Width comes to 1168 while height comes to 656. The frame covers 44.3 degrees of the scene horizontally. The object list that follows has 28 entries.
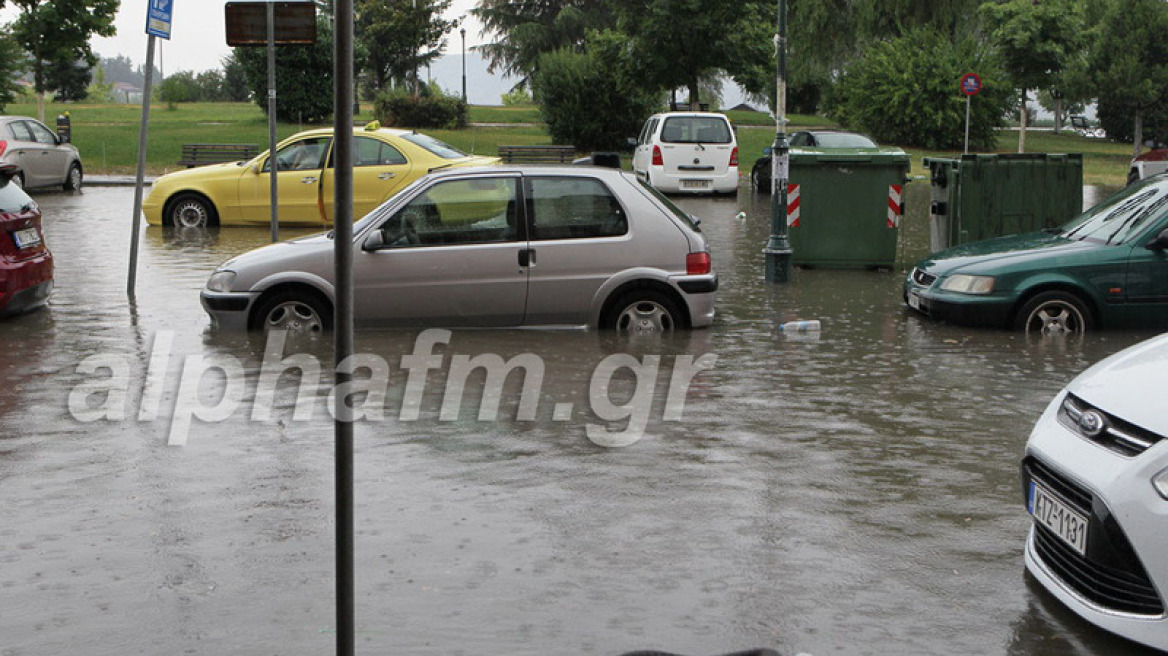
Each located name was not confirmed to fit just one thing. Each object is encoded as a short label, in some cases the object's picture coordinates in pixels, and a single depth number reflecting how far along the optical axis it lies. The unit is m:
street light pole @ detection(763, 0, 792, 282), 15.31
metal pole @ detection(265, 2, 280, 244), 15.77
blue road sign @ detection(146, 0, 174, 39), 13.41
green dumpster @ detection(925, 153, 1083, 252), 16.09
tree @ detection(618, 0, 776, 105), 40.62
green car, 11.68
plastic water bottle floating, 12.08
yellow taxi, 20.25
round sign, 40.41
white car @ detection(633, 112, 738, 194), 28.14
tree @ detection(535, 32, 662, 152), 43.03
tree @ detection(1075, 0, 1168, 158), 52.56
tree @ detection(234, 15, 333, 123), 44.94
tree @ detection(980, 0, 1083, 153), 47.62
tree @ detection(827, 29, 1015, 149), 47.16
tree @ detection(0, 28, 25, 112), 39.66
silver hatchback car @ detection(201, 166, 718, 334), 11.28
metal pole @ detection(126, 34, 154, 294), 13.48
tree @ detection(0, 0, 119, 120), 39.03
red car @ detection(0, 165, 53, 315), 12.10
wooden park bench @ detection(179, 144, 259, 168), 31.19
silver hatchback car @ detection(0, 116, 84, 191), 27.23
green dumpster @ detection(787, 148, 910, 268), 16.62
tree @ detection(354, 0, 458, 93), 57.72
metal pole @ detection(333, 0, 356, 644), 3.53
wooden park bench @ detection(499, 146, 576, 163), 32.19
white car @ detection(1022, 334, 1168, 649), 4.69
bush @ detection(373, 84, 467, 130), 46.50
